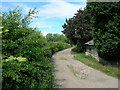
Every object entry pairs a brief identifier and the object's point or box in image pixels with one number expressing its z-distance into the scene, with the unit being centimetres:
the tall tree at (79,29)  2244
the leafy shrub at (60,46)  3344
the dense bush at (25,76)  290
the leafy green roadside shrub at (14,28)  340
